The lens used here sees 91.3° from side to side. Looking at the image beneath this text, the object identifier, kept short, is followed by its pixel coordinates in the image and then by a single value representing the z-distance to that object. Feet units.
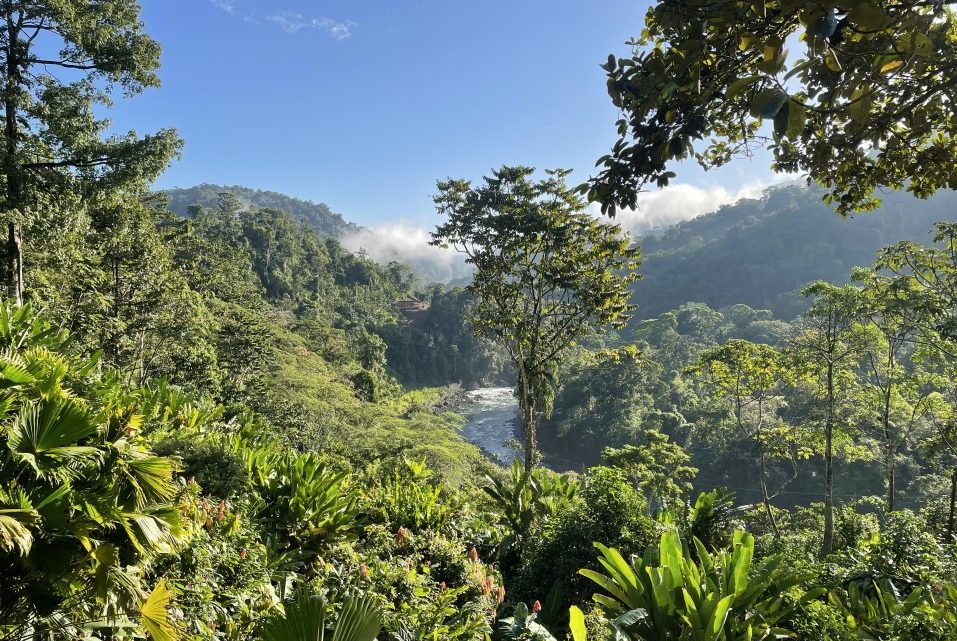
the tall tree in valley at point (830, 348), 33.45
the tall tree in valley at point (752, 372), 41.29
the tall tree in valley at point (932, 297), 29.22
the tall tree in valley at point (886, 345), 32.09
